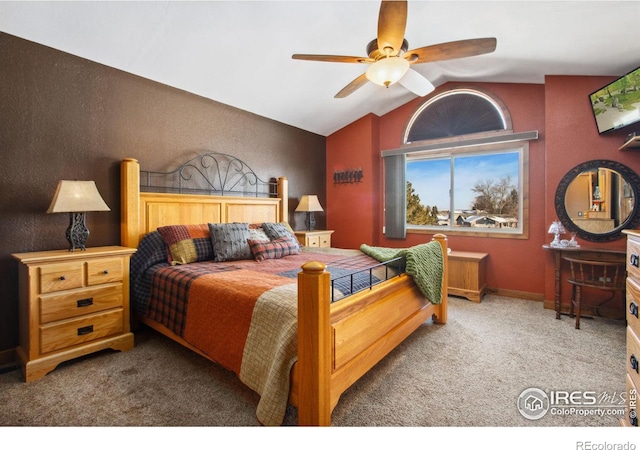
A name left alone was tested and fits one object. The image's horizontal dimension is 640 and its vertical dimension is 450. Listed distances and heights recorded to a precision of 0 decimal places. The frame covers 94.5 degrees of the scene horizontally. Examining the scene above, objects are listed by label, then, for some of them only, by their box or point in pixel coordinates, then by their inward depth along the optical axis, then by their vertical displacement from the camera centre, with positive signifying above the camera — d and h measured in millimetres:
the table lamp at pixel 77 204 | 2143 +131
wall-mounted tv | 2602 +1118
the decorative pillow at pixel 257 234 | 3016 -130
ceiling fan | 1690 +1117
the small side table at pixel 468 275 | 3607 -670
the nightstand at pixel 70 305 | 1979 -605
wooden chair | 2686 -561
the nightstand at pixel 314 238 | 4082 -231
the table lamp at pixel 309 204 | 4279 +257
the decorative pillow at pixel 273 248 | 2863 -268
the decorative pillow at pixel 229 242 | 2762 -196
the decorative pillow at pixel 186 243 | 2633 -201
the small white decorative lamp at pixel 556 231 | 3192 -105
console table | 2865 -333
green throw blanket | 2283 -350
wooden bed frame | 1327 -551
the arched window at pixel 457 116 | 3893 +1472
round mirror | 2975 +229
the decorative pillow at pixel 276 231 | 3262 -106
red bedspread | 1408 -564
